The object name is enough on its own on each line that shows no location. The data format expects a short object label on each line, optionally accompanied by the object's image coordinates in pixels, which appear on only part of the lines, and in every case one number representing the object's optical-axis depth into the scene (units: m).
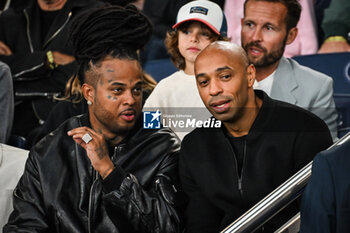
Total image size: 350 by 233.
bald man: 5.53
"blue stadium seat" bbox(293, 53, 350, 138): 5.90
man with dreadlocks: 5.57
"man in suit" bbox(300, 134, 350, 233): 5.07
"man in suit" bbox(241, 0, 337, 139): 5.90
